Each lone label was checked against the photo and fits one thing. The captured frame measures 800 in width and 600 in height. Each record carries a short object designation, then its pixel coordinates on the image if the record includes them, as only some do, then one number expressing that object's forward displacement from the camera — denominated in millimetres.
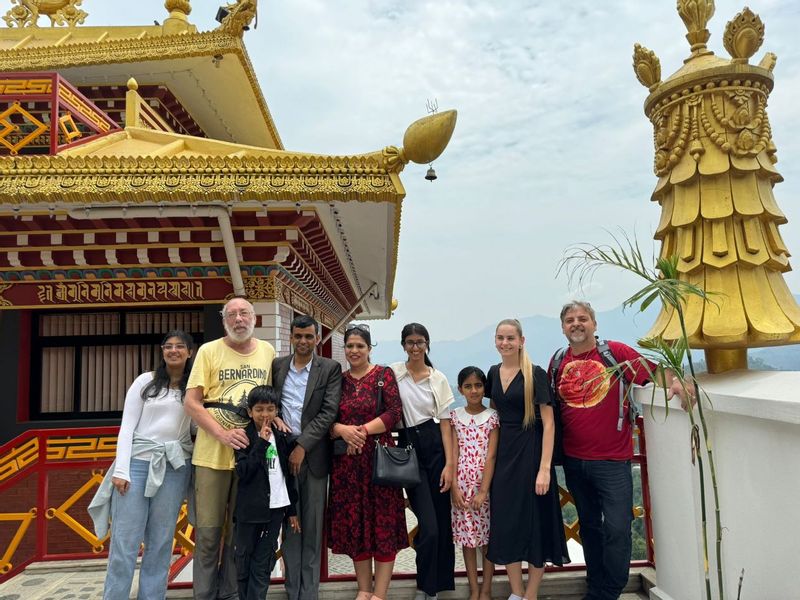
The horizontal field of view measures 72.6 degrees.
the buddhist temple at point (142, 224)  4914
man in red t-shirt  3461
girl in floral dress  3576
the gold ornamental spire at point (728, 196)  3268
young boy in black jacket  3295
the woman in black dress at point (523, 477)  3443
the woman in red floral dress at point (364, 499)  3490
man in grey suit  3531
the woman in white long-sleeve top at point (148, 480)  3389
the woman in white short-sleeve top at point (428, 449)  3582
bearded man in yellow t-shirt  3430
